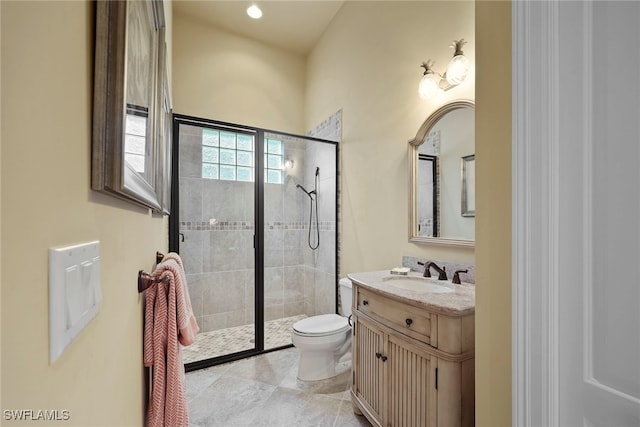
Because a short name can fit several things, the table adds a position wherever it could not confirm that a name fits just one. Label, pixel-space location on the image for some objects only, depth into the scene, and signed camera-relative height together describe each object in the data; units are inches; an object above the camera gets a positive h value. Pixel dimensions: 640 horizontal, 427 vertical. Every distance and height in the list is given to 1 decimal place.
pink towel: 33.7 -16.2
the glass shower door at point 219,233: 102.4 -7.2
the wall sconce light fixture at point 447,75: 61.7 +32.1
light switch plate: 12.2 -3.9
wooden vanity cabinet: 45.9 -27.5
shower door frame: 91.6 -1.5
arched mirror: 65.1 +9.2
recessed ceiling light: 106.7 +77.3
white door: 24.6 -0.1
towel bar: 31.6 -7.8
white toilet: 81.4 -38.2
